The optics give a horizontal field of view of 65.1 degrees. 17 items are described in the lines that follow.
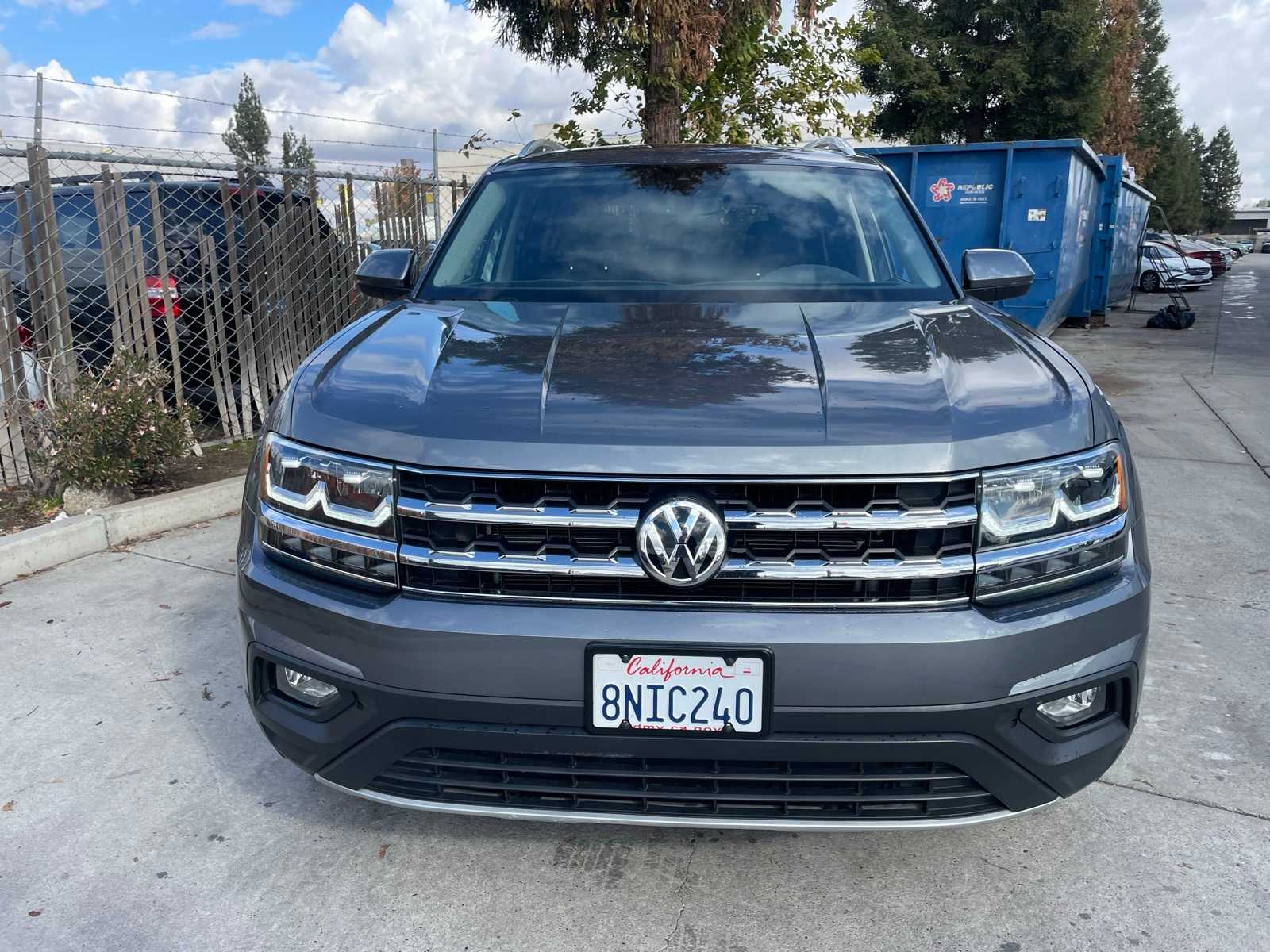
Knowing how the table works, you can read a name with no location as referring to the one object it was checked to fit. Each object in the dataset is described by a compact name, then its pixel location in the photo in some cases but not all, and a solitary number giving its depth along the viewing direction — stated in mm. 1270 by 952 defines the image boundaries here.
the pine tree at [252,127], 92125
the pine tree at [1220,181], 100188
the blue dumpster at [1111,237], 16406
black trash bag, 16734
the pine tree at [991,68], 25469
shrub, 4996
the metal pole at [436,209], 9202
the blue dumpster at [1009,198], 12297
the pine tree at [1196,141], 78575
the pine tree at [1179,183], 53781
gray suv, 1901
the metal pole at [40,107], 7856
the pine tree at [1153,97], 45031
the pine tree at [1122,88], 32031
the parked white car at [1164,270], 25234
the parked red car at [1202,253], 31938
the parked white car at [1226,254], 37188
